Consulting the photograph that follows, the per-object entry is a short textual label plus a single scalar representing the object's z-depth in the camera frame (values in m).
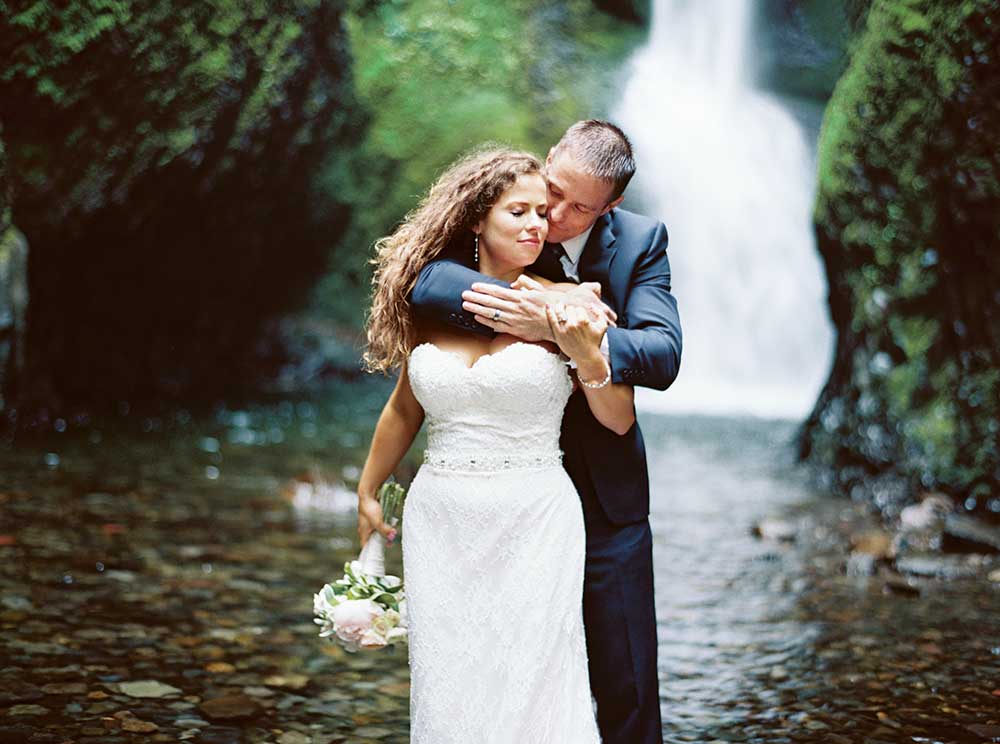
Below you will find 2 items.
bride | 2.94
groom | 3.03
